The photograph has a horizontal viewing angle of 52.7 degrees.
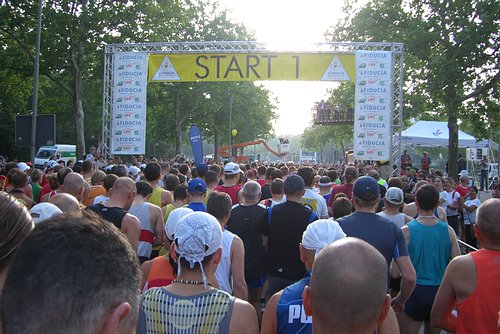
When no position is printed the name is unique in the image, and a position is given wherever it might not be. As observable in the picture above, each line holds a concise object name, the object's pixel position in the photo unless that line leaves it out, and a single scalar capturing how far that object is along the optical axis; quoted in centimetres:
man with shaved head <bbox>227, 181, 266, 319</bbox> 579
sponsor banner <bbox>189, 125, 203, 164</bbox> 1408
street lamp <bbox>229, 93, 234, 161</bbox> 4575
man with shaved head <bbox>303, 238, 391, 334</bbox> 188
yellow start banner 1614
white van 3635
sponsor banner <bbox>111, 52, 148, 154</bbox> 1636
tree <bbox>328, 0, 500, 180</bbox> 1820
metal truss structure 1577
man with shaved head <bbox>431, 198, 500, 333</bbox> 316
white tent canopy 2395
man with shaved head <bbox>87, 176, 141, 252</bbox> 487
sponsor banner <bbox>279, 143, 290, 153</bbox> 5475
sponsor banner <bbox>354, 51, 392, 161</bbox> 1554
